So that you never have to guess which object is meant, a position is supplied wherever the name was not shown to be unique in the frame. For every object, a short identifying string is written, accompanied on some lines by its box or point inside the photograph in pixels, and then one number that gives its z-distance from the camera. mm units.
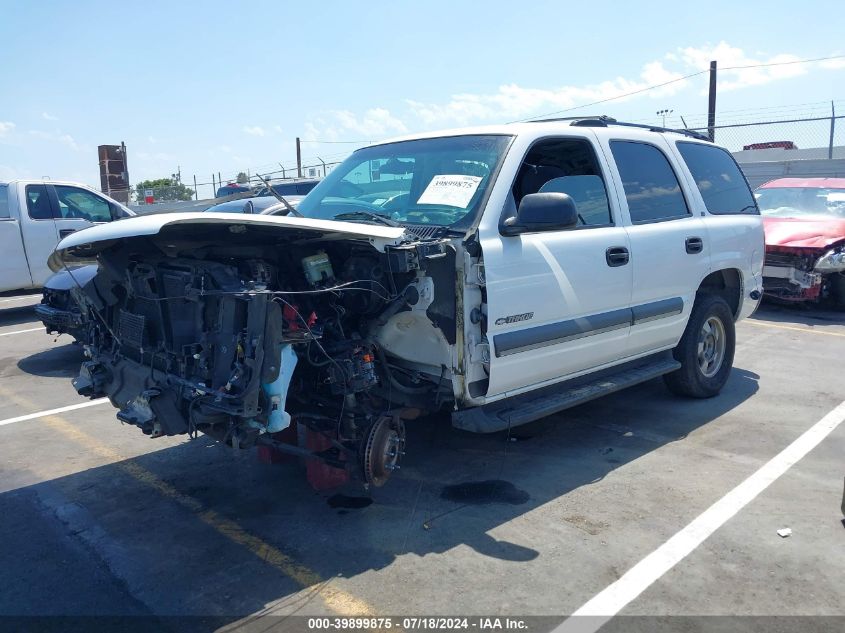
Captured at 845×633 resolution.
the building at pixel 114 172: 27922
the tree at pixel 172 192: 27500
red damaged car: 9469
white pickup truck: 10547
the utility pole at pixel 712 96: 24562
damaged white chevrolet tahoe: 3521
